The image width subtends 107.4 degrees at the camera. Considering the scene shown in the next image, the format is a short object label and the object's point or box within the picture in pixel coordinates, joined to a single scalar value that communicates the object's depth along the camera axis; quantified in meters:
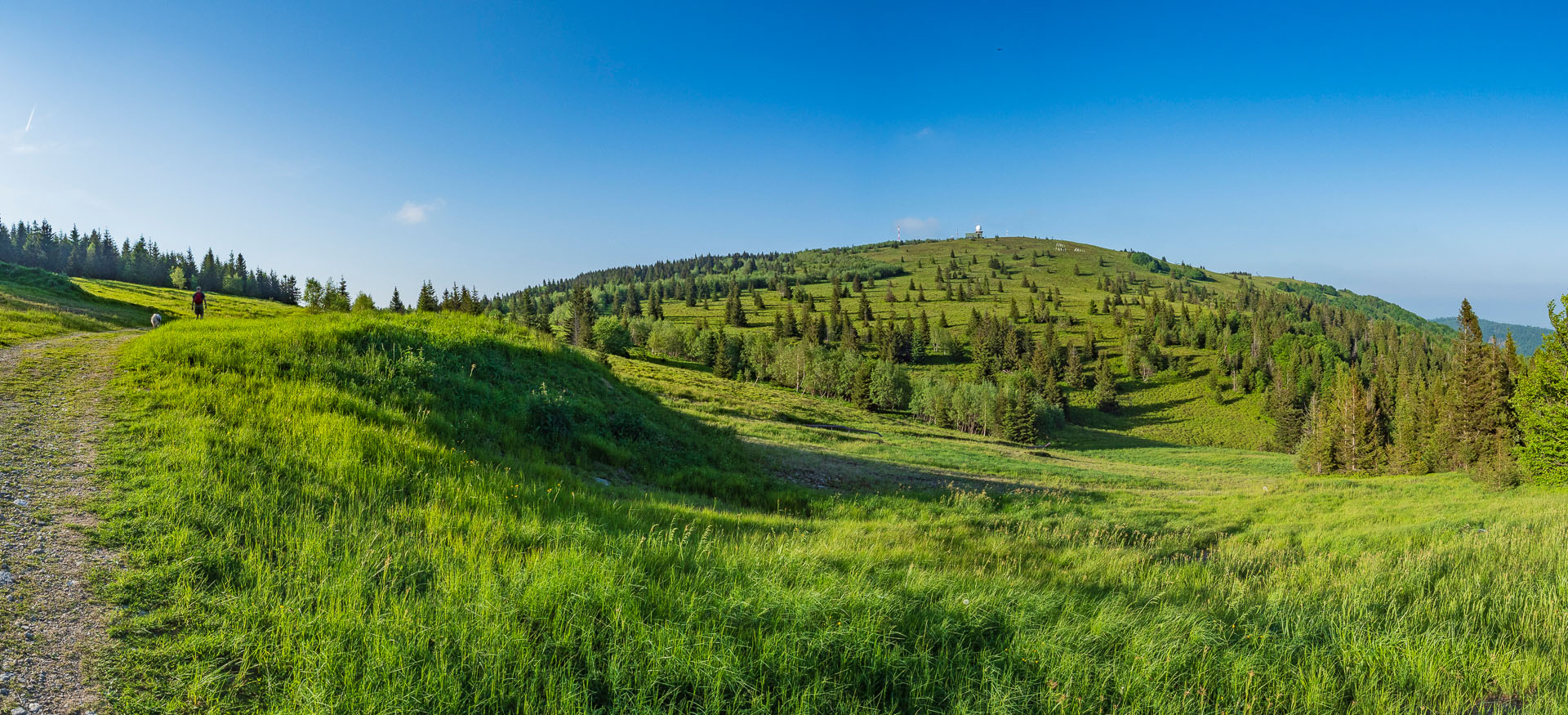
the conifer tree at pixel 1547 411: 25.83
